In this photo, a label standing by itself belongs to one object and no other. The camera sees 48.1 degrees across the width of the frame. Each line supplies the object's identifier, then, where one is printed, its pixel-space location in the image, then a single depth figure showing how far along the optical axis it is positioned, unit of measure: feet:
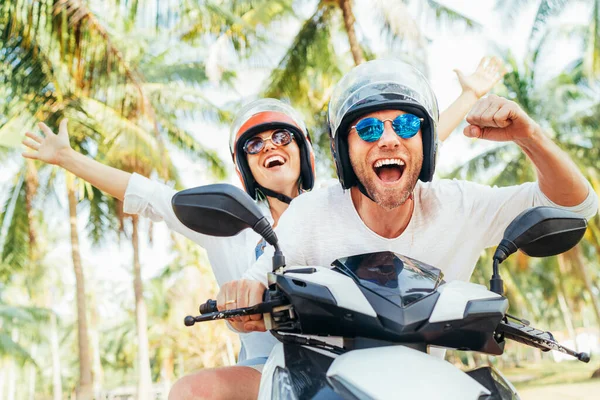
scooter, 4.87
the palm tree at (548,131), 77.82
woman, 10.62
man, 6.87
